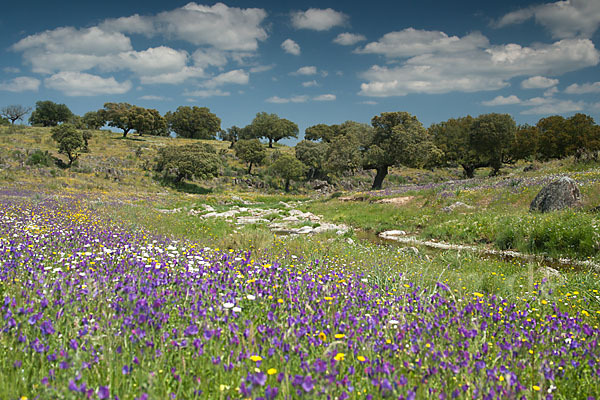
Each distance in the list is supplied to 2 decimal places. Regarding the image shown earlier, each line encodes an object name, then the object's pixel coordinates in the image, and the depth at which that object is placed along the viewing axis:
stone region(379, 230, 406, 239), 18.38
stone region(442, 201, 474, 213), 20.98
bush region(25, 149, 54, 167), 40.56
